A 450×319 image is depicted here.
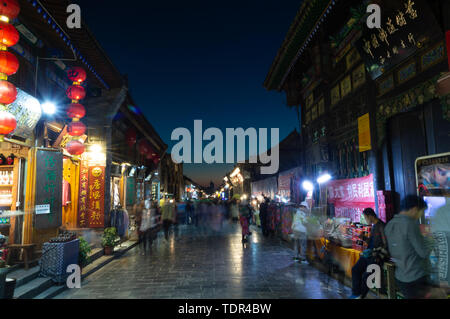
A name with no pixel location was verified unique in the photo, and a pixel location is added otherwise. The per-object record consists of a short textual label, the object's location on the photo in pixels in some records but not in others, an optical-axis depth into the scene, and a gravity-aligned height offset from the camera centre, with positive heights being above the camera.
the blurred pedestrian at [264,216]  14.97 -1.62
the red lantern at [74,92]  8.25 +3.07
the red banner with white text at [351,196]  7.32 -0.32
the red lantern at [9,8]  5.29 +3.70
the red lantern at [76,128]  8.43 +2.01
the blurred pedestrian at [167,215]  13.88 -1.28
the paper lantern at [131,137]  16.62 +3.43
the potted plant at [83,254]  7.29 -1.68
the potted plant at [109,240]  9.97 -1.80
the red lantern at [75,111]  8.29 +2.52
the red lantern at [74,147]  8.54 +1.44
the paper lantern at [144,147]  19.99 +3.35
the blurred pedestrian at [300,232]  8.58 -1.47
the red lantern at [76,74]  8.27 +3.63
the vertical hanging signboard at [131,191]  16.11 +0.00
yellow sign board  7.24 +1.42
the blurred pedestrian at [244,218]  12.12 -1.36
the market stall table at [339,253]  6.22 -1.72
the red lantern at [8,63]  5.50 +2.72
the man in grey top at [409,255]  3.60 -0.97
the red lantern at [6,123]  5.49 +1.48
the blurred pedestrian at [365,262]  5.09 -1.47
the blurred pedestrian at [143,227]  11.59 -1.56
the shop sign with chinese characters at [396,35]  5.01 +3.10
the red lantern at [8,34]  5.49 +3.30
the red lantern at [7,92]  5.41 +2.08
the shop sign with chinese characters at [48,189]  7.45 +0.12
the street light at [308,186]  11.45 +0.02
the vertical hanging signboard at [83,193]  11.48 -0.03
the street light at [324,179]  9.88 +0.28
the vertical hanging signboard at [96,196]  11.52 -0.18
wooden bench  6.81 -1.49
